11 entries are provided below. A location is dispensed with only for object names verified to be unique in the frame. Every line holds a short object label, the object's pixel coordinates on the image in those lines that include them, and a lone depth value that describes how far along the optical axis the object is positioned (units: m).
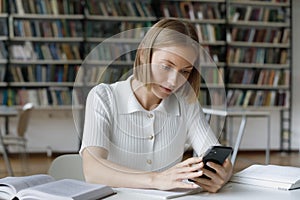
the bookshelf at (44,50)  5.51
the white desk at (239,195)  1.10
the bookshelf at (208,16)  5.85
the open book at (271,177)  1.24
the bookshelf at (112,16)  5.62
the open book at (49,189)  1.02
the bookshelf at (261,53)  6.00
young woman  1.17
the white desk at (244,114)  4.39
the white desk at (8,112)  4.30
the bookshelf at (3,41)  5.47
